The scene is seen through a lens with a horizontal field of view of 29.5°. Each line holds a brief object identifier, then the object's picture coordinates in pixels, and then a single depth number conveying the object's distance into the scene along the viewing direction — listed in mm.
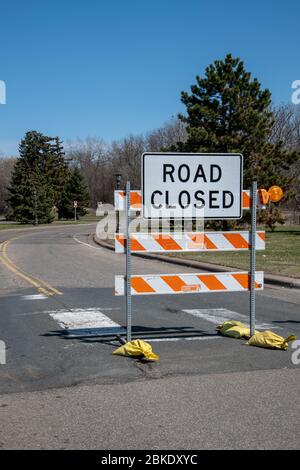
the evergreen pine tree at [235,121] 31984
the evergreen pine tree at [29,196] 69375
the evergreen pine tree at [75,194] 83062
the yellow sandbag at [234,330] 7574
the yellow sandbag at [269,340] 6961
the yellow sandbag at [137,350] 6488
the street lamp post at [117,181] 32719
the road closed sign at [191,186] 7137
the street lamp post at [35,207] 68000
